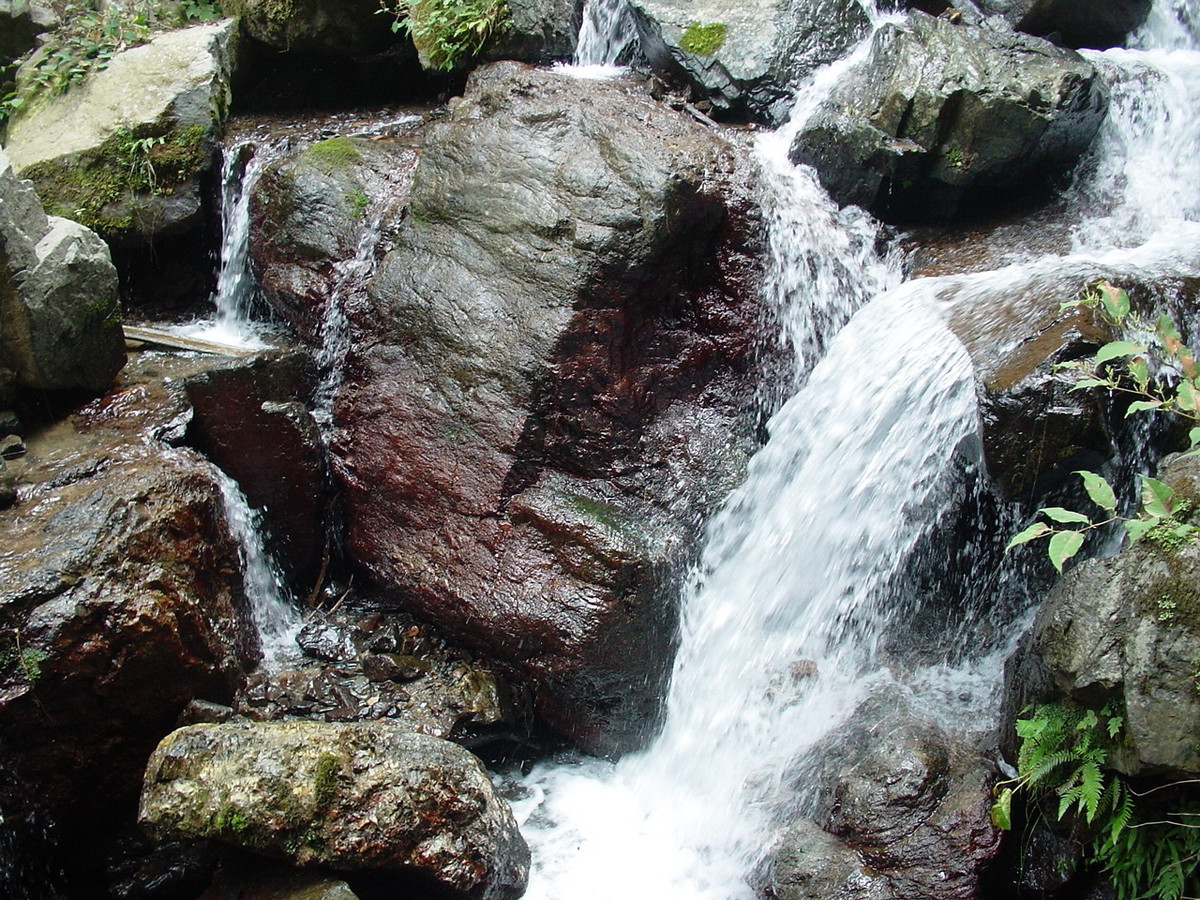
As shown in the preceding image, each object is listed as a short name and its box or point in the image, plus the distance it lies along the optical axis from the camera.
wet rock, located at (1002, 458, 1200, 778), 3.17
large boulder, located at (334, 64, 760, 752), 4.99
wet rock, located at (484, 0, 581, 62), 7.37
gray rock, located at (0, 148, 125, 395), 4.73
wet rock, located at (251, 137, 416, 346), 5.97
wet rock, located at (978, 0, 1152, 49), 7.08
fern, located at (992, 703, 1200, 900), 3.31
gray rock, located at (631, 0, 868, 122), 6.82
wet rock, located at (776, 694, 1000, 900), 3.76
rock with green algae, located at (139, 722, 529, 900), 3.54
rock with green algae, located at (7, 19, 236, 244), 6.45
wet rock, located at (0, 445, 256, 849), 3.89
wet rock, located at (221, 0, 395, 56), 7.62
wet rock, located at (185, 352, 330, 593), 5.28
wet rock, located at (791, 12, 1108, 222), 5.96
